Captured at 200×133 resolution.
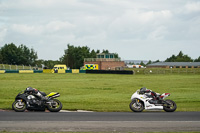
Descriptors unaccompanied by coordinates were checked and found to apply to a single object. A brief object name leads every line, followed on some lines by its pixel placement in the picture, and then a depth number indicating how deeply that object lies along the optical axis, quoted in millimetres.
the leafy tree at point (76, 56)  155875
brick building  117000
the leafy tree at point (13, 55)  156625
